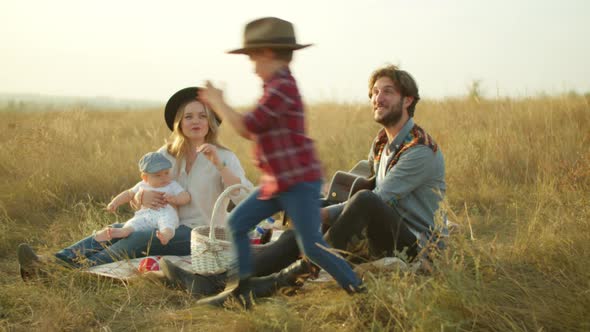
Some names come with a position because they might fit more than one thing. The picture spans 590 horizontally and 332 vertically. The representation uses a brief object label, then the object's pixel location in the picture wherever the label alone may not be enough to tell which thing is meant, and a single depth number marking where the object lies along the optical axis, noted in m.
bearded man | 3.78
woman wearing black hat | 4.52
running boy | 3.00
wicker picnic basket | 3.82
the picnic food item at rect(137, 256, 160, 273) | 4.33
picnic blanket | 4.25
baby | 4.57
